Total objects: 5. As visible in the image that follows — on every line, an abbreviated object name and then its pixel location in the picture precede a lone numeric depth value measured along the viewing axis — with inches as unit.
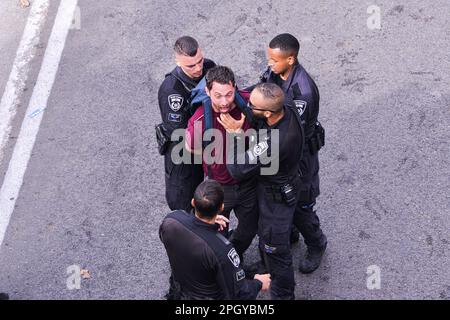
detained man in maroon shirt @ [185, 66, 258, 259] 416.8
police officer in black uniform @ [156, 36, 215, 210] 446.9
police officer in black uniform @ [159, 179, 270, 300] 367.2
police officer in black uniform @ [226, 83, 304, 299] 405.4
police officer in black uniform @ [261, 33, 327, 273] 440.1
